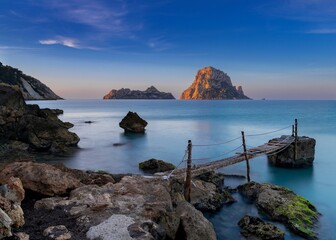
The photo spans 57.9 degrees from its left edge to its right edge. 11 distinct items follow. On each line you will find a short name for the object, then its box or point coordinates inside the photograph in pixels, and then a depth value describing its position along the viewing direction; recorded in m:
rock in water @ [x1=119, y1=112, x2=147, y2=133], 48.91
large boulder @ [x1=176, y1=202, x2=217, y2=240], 9.95
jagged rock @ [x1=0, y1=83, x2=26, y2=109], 32.72
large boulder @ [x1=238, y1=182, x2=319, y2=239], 13.19
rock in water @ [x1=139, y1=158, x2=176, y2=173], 22.04
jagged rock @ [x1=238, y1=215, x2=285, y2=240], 11.66
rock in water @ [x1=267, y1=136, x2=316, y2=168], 24.88
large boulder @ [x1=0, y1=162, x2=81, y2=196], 11.30
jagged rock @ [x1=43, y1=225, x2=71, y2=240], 8.06
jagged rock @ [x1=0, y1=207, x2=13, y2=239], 7.16
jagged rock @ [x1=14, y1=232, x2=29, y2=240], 7.54
